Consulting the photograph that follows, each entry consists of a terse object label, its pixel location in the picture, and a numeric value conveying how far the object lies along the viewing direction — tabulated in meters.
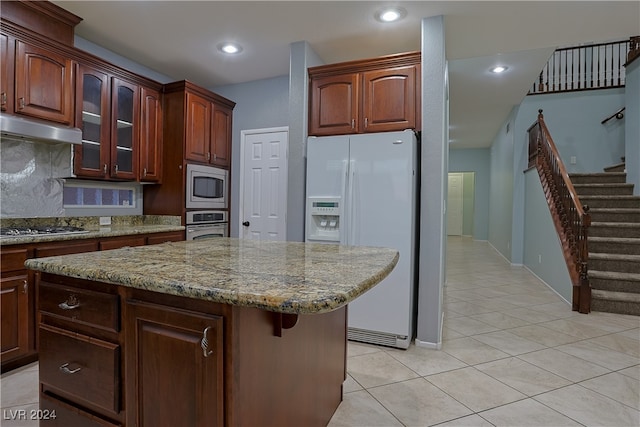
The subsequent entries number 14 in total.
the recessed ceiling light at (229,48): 3.37
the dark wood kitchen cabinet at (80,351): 1.18
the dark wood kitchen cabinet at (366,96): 2.88
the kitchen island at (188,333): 0.97
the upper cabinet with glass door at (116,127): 3.08
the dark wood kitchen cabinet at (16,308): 2.21
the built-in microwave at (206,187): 3.81
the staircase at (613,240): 3.74
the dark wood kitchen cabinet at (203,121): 3.76
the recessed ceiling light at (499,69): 4.56
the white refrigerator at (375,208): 2.75
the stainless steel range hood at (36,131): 2.43
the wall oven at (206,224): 3.84
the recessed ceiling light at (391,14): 2.72
